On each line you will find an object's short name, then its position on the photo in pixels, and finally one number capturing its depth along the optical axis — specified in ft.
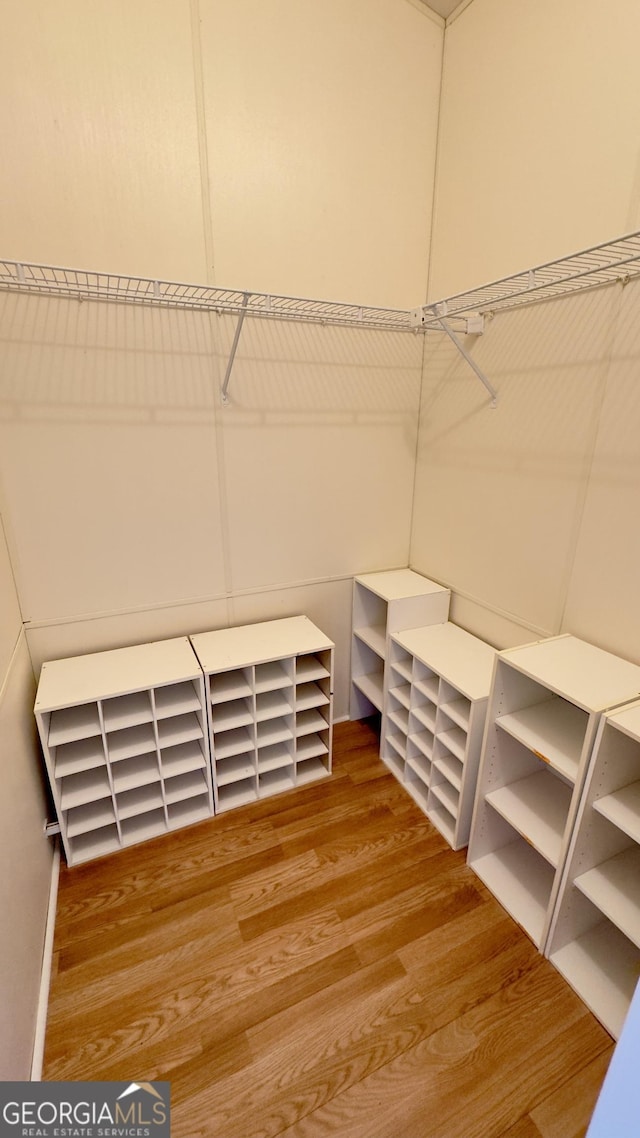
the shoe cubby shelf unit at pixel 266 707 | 6.54
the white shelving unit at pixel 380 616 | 7.26
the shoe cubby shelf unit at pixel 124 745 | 5.64
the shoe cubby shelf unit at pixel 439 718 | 5.88
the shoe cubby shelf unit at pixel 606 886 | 4.13
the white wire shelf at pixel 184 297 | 4.91
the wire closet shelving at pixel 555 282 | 4.38
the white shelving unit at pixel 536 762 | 4.46
